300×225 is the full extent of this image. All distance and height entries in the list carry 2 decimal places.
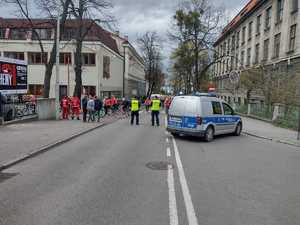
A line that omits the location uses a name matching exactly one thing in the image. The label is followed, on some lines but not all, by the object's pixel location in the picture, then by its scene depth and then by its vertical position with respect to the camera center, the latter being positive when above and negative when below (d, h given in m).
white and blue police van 10.64 -0.89
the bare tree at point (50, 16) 19.13 +6.32
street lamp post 16.31 +1.25
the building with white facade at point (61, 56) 37.25 +5.51
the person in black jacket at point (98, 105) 17.27 -0.80
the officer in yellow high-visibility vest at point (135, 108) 16.16 -0.87
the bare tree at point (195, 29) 35.88 +9.70
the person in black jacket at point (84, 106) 16.95 -0.86
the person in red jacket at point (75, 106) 18.45 -0.96
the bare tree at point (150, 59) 52.94 +7.93
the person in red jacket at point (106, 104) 23.41 -1.01
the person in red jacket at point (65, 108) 17.80 -1.09
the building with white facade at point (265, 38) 24.98 +7.71
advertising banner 15.41 +0.99
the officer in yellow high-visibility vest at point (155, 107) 15.72 -0.76
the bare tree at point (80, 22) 20.77 +6.40
